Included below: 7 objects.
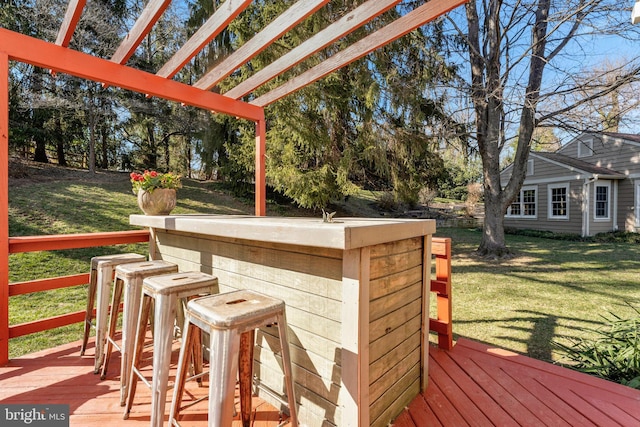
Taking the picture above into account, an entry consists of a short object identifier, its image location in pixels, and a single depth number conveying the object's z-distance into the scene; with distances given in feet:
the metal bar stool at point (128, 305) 6.02
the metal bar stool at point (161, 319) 4.86
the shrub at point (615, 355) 7.32
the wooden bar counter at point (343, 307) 4.52
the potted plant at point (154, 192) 9.29
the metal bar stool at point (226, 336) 3.94
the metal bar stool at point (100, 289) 6.98
